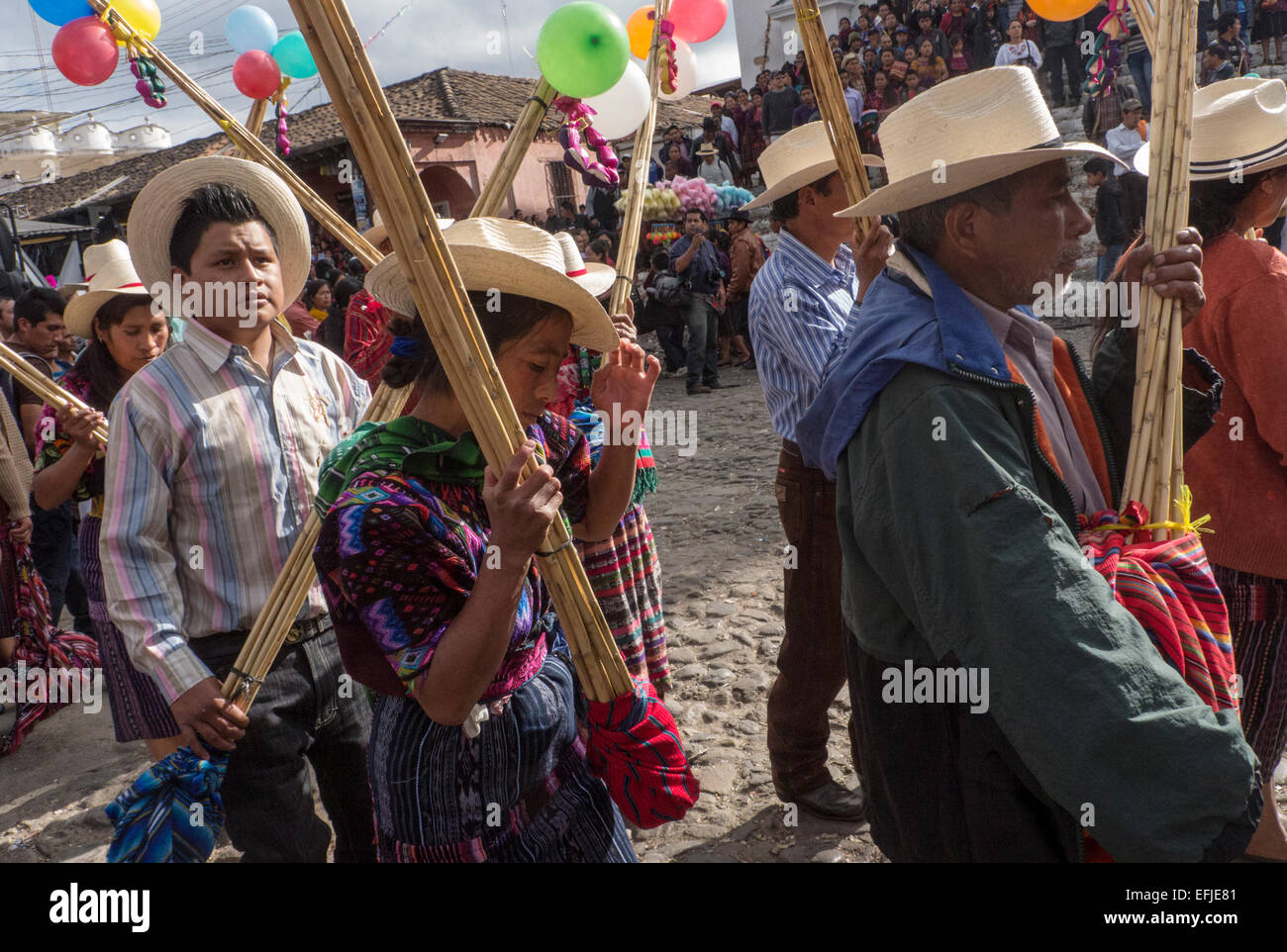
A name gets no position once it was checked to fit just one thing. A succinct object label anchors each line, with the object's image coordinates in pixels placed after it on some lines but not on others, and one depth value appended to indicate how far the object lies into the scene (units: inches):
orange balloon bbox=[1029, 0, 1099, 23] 120.6
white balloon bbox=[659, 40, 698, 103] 138.6
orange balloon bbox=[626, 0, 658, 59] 136.5
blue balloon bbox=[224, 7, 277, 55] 155.7
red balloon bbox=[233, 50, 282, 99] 146.3
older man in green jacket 51.4
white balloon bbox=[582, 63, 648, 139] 135.6
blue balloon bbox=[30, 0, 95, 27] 126.4
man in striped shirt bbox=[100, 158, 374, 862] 88.0
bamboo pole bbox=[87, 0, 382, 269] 112.5
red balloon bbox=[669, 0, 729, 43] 134.6
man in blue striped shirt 124.7
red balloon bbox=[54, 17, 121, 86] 125.6
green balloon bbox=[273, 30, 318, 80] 147.6
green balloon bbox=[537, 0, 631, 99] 104.3
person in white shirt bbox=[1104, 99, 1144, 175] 421.7
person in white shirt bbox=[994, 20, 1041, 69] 546.6
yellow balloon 125.7
